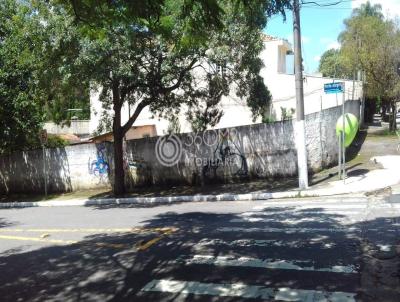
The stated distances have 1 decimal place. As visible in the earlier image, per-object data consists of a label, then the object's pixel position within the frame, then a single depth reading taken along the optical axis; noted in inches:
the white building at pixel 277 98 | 1205.7
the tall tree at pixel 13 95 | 844.7
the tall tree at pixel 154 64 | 586.6
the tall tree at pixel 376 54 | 1045.2
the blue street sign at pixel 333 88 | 590.2
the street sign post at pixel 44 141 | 876.6
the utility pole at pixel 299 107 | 597.0
